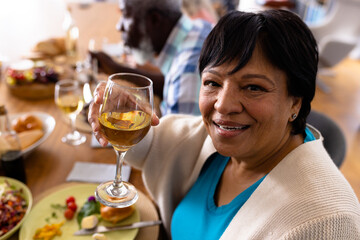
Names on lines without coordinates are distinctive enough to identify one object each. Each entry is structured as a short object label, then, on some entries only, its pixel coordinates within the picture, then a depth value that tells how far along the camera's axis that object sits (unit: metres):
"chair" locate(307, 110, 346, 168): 1.12
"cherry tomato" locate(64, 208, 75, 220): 0.95
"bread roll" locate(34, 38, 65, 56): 2.26
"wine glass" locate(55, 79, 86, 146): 1.30
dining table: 1.04
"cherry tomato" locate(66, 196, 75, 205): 0.99
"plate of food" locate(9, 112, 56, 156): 1.24
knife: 0.90
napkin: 1.14
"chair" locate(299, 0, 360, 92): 3.64
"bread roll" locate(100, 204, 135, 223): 0.92
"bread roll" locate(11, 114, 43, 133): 1.37
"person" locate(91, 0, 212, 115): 1.52
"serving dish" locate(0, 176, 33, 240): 0.87
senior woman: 0.70
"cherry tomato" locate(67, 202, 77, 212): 0.97
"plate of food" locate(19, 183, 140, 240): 0.90
